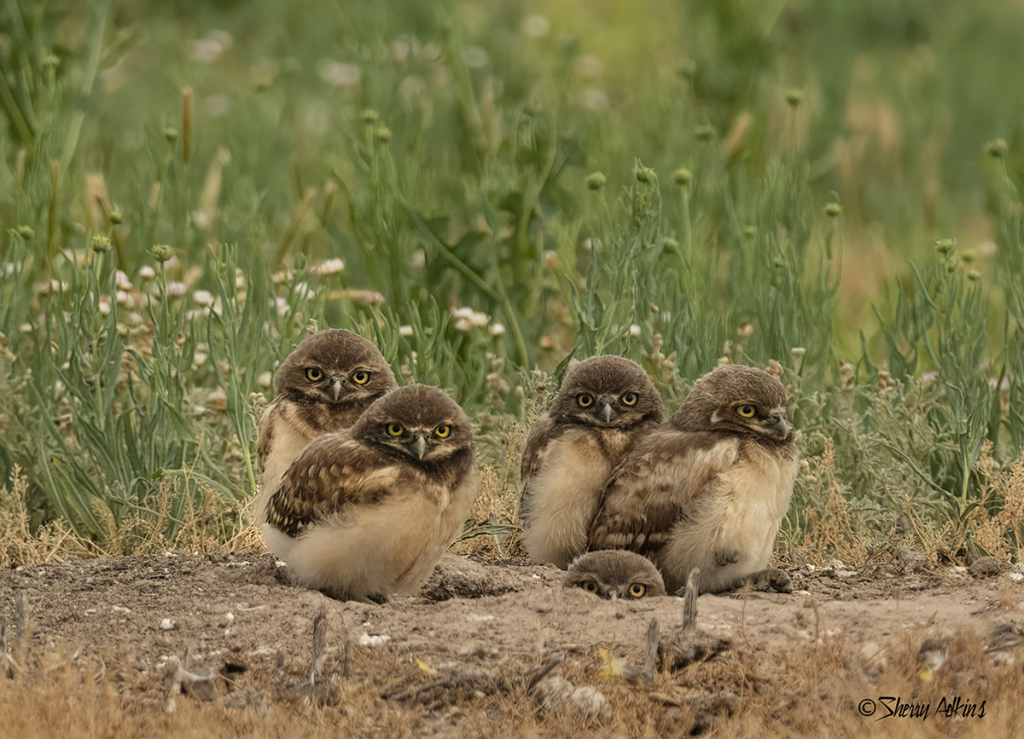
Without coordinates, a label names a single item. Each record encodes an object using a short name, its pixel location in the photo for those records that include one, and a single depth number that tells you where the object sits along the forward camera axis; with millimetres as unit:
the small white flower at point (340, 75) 28922
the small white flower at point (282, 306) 16258
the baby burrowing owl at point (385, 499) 11477
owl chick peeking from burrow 11617
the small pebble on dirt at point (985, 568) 12273
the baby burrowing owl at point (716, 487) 12047
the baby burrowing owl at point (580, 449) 12789
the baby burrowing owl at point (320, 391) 13250
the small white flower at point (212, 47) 29594
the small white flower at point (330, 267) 16500
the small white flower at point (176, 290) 15742
